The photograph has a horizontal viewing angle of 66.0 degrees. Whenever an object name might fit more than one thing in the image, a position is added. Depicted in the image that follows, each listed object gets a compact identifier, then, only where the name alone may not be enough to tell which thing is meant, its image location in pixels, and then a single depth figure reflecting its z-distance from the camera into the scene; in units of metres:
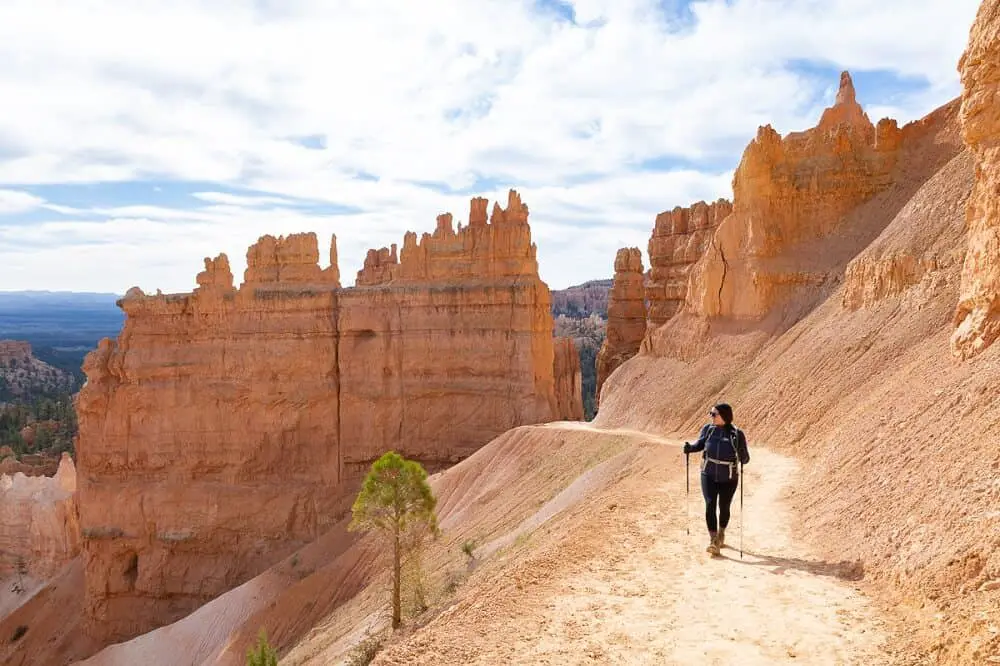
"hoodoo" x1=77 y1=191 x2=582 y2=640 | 35.00
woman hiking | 10.01
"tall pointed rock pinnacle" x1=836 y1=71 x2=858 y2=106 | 32.03
